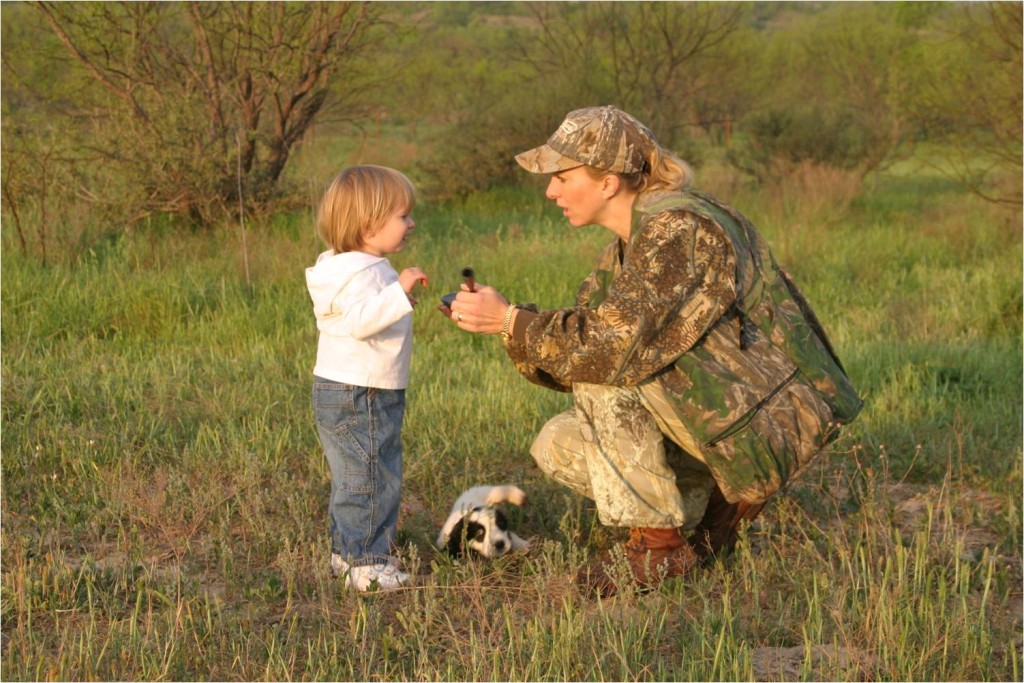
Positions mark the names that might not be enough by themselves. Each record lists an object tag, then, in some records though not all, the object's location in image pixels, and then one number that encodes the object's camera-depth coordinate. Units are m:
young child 3.44
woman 3.36
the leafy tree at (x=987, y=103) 12.48
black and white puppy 3.74
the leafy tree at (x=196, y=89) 9.85
